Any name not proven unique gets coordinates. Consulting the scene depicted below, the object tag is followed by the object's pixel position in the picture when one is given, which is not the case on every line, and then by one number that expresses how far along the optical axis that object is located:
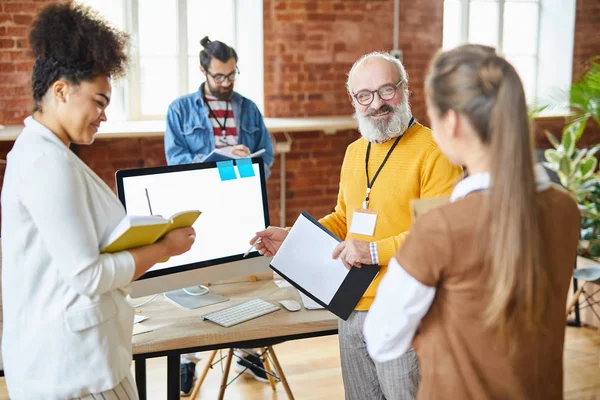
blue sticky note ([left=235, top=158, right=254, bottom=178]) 2.43
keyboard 2.27
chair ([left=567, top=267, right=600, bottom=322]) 3.63
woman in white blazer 1.45
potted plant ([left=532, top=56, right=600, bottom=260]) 4.25
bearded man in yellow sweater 2.04
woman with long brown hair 1.17
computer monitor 2.25
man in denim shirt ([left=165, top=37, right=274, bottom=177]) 3.73
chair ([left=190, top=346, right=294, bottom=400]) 2.94
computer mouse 2.39
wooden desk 2.15
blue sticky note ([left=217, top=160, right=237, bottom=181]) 2.38
